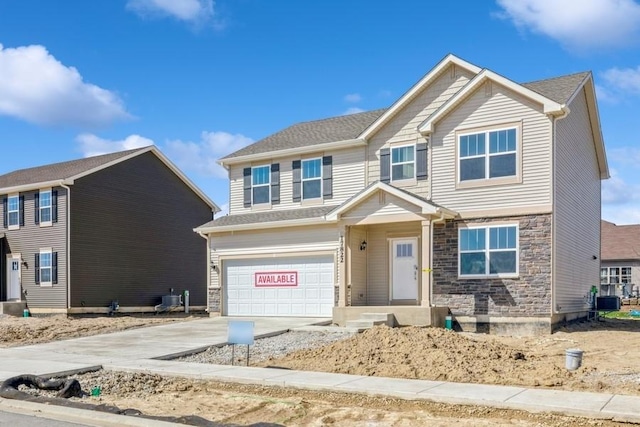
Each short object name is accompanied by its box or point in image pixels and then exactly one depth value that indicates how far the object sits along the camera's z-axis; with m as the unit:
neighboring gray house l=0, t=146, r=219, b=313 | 28.14
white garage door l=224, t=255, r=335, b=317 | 21.81
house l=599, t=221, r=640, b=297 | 39.88
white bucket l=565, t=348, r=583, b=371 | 10.98
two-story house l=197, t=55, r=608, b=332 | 18.06
